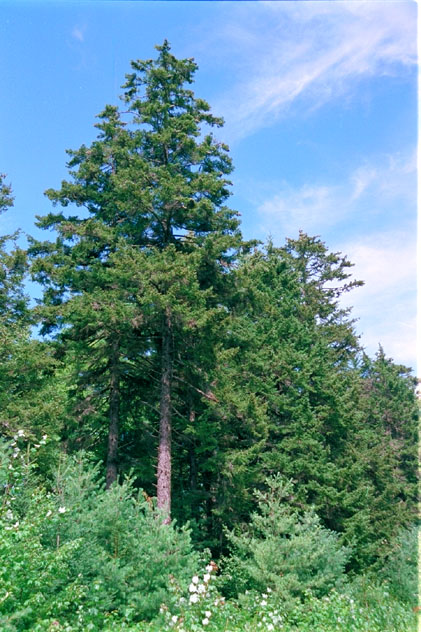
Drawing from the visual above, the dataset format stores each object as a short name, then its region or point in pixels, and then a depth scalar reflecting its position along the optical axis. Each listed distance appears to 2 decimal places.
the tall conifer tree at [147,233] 11.97
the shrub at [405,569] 13.32
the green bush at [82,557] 5.99
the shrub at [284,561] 10.31
